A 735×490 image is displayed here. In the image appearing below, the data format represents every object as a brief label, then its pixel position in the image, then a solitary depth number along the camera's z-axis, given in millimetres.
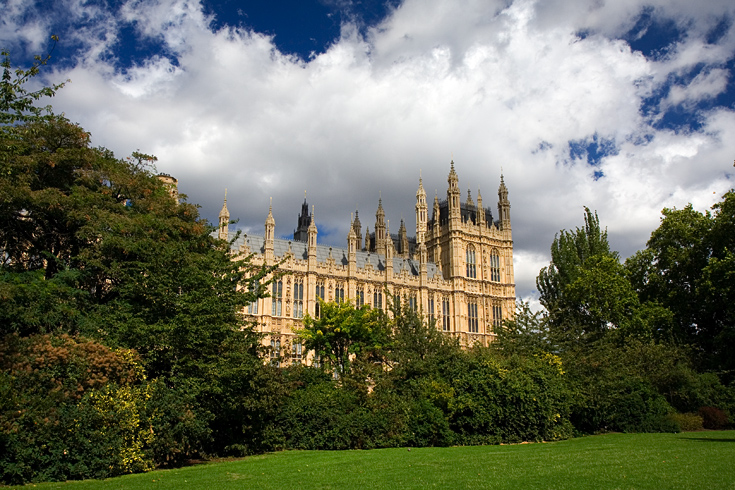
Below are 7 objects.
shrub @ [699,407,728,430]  25453
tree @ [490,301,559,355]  26438
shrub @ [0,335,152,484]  12016
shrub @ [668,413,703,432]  24866
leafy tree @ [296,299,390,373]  28156
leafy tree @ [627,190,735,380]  29125
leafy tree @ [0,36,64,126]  12368
